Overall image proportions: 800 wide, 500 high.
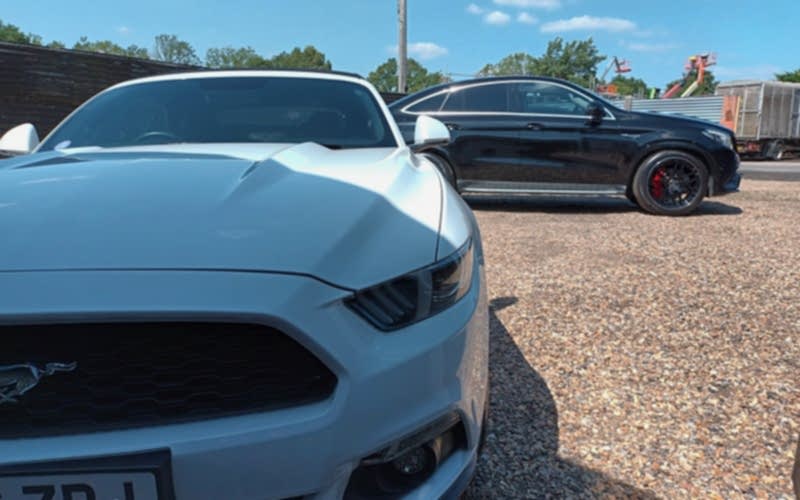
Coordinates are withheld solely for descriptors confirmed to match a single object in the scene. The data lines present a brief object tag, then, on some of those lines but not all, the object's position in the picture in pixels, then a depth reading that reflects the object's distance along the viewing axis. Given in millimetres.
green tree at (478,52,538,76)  77500
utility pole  16094
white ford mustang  991
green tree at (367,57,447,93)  74500
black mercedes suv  6270
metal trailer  19828
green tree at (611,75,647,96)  83612
